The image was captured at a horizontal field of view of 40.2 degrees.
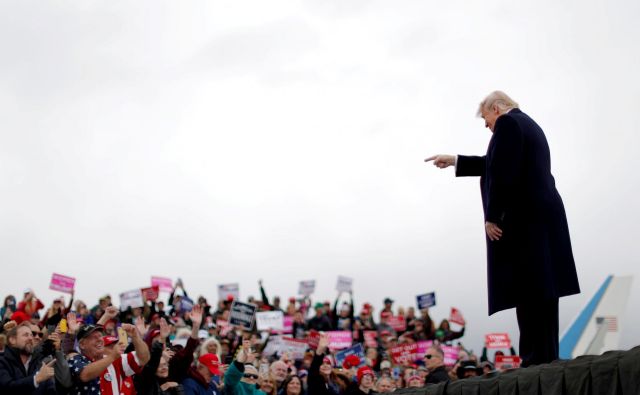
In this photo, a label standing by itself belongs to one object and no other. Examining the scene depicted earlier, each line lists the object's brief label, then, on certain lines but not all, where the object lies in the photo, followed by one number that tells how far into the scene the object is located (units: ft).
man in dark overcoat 18.47
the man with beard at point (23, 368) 26.12
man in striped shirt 25.59
